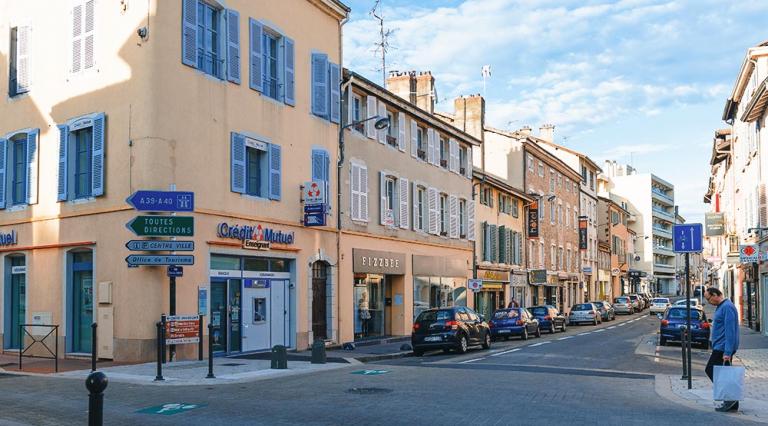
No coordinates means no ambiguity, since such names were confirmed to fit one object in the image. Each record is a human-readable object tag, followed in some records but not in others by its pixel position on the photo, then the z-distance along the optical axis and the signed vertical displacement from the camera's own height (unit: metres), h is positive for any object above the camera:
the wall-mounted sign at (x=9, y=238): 21.08 +0.80
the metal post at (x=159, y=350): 14.53 -1.54
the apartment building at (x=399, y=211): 26.08 +2.18
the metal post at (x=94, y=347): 14.56 -1.50
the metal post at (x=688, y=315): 13.70 -0.88
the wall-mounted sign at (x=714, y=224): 39.59 +2.12
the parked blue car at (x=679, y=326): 25.05 -1.95
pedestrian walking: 11.13 -0.99
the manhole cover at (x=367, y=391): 12.54 -2.00
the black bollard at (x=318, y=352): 18.30 -1.98
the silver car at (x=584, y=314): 44.66 -2.76
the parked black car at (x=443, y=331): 22.53 -1.86
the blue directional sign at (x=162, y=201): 16.10 +1.38
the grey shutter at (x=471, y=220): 37.09 +2.21
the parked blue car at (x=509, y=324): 30.36 -2.24
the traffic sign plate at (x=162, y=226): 15.95 +0.86
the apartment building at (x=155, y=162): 18.16 +2.69
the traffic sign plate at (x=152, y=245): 16.37 +0.47
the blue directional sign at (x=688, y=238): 14.29 +0.51
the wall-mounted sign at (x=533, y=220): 47.31 +2.78
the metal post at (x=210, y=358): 15.05 -1.75
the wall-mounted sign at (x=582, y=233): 61.50 +2.58
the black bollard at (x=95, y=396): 6.36 -1.04
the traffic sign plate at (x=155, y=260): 16.53 +0.16
